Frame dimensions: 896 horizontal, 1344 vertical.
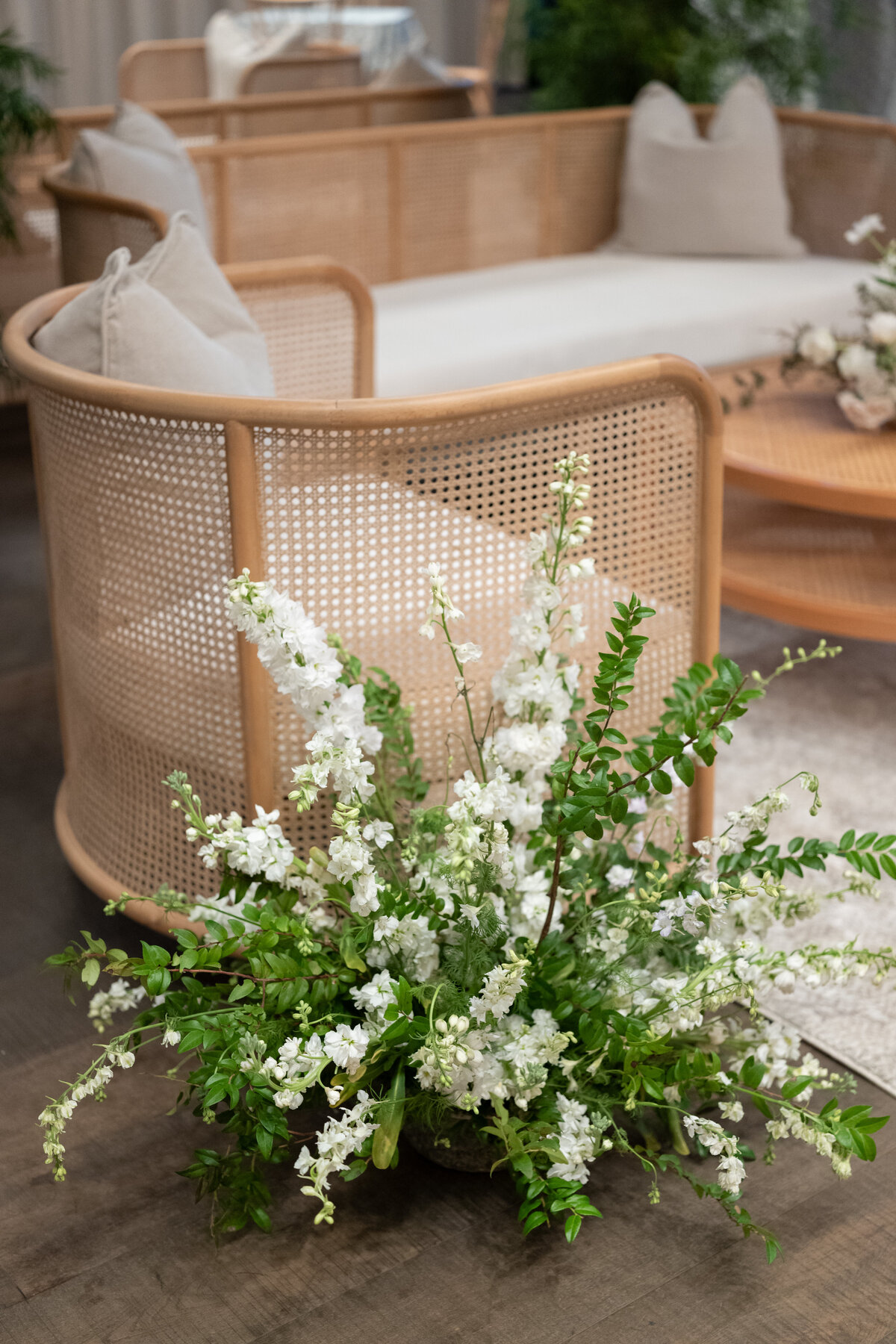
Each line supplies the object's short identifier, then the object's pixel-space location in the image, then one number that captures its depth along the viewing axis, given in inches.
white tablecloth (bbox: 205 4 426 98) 236.1
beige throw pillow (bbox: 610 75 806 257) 175.3
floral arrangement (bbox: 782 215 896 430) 117.0
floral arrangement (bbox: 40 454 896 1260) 58.6
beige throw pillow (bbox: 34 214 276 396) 76.5
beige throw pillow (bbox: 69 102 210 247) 122.2
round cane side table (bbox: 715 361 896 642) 105.6
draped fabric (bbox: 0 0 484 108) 263.0
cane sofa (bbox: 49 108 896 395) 147.1
